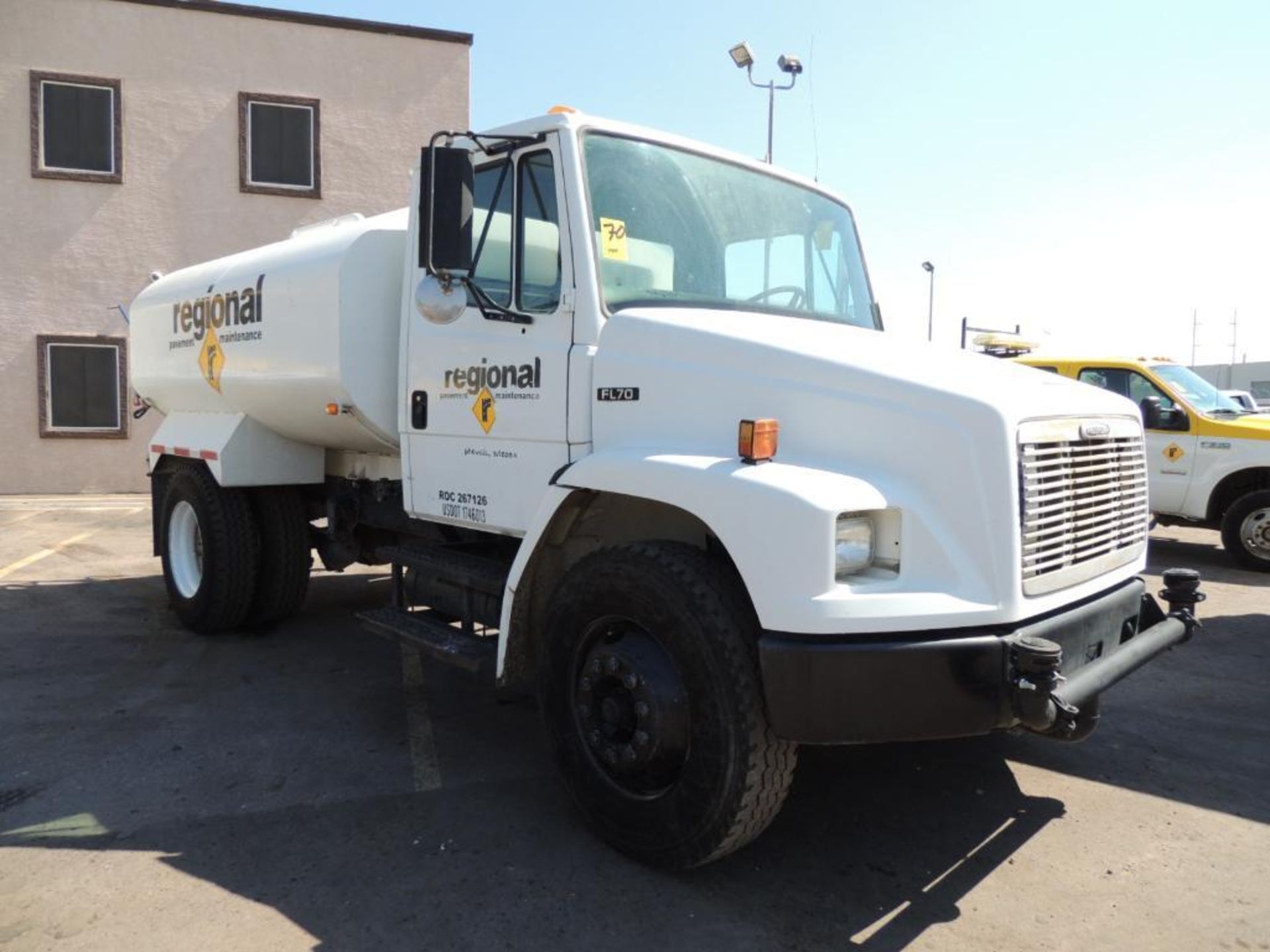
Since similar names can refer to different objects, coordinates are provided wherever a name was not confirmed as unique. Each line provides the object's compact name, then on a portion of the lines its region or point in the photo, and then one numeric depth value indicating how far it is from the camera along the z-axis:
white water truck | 2.78
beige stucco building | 14.33
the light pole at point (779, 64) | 7.73
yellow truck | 9.14
